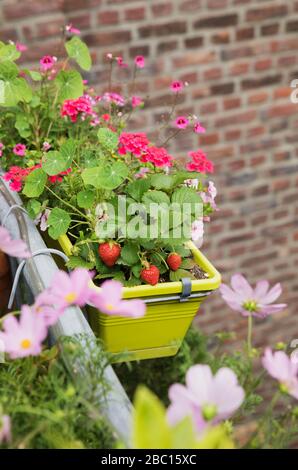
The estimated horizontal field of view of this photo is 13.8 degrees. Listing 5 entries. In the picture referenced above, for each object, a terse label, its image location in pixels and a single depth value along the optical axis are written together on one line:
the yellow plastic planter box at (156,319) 2.00
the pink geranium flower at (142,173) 2.16
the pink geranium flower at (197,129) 2.33
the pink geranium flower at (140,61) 2.53
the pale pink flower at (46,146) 2.23
